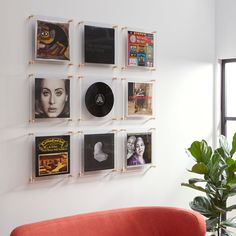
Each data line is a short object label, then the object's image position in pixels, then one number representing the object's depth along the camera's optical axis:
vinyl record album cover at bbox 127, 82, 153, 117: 3.68
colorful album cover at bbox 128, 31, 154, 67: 3.66
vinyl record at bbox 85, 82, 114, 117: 3.42
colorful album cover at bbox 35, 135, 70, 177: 3.14
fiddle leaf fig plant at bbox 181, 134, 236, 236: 3.54
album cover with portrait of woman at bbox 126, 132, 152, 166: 3.67
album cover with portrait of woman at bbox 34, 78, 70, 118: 3.15
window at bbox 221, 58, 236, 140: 4.51
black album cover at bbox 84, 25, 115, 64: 3.38
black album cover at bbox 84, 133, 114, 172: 3.40
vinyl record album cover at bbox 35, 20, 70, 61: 3.13
